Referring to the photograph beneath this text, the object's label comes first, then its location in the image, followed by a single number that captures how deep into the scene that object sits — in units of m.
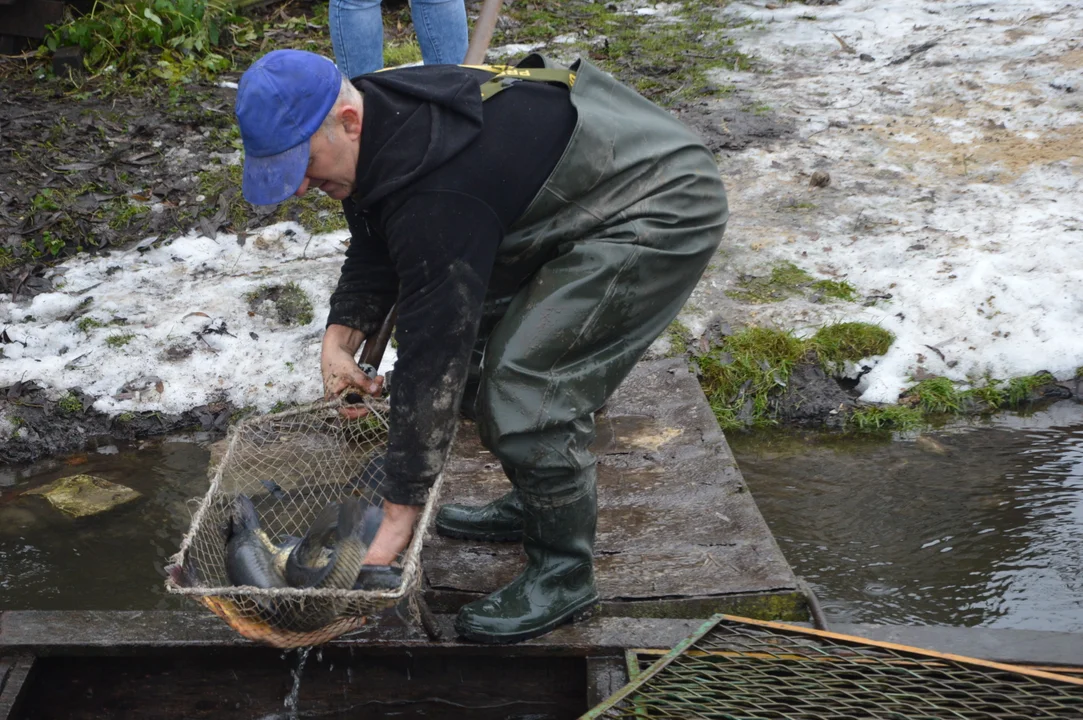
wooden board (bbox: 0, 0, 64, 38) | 7.97
